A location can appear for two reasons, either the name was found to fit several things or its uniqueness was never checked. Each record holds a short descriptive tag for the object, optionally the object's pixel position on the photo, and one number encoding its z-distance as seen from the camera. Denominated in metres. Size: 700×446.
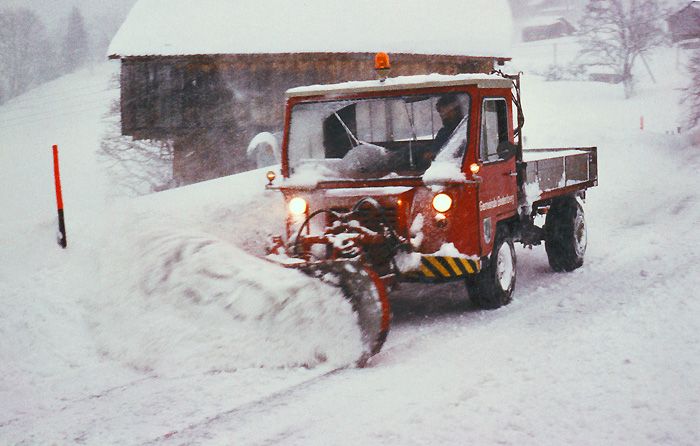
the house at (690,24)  26.67
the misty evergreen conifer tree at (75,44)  49.97
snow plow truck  6.22
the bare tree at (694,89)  27.14
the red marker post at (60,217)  7.34
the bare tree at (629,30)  47.53
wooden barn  22.41
